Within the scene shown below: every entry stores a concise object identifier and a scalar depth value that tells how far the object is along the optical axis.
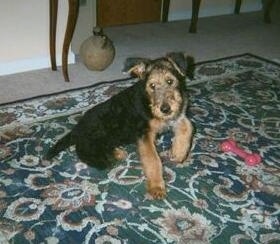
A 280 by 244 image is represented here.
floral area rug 1.75
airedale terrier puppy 2.05
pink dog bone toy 2.26
